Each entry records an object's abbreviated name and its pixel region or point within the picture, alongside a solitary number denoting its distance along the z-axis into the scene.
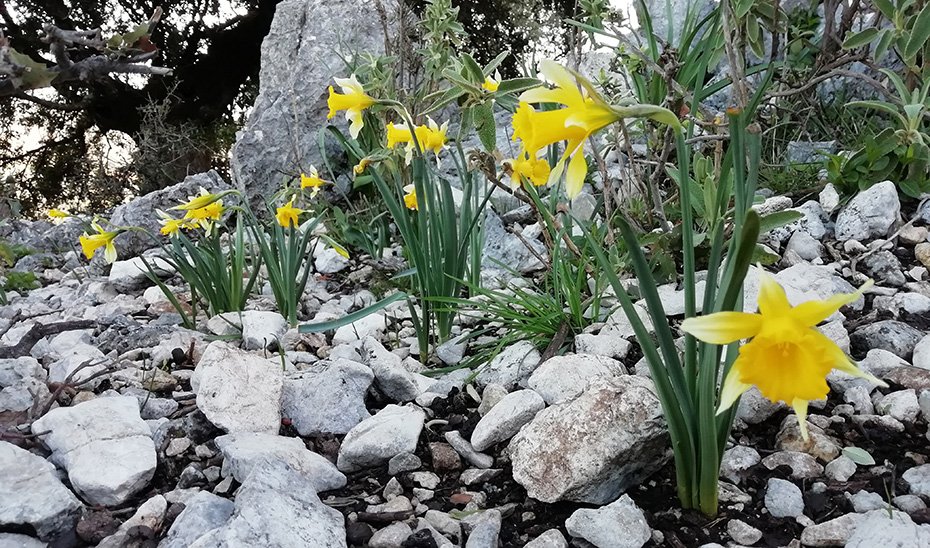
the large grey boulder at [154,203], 1.03
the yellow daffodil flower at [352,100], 0.50
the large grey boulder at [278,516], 0.24
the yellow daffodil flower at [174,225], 0.64
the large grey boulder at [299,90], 1.07
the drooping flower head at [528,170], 0.48
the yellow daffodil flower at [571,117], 0.22
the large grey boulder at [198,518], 0.26
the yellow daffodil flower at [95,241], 0.63
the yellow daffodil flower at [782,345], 0.20
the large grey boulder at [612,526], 0.26
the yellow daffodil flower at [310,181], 0.67
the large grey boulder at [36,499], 0.27
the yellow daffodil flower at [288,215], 0.61
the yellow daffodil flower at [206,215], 0.62
